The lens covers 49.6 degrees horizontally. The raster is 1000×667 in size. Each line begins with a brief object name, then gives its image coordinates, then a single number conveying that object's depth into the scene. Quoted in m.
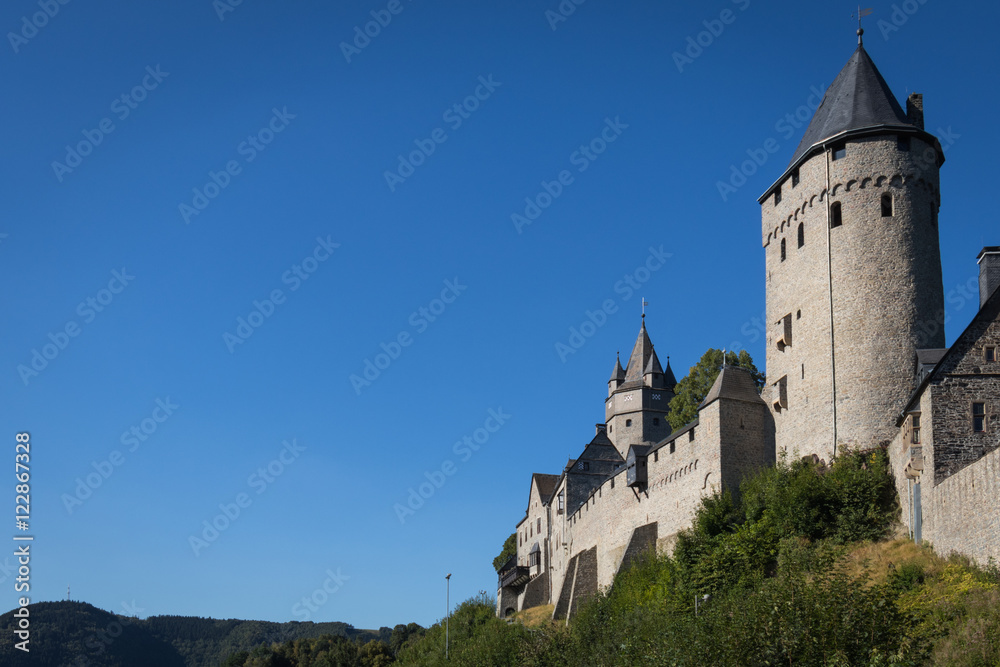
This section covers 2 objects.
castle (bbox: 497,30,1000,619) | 30.81
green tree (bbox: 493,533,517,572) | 83.38
